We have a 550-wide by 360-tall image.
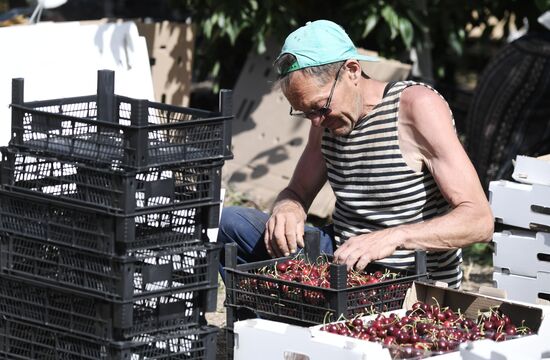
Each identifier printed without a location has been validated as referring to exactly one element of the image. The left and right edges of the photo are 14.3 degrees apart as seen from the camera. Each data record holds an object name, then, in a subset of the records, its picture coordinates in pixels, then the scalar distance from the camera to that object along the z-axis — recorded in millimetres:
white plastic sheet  8189
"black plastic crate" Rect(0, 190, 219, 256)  5778
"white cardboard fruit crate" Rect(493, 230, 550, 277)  7542
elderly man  6623
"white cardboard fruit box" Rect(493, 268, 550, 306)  7579
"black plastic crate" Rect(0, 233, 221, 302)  5811
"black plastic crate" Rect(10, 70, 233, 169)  5723
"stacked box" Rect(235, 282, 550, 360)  5428
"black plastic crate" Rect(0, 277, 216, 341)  5910
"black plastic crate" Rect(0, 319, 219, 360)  6002
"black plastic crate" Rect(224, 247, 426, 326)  6006
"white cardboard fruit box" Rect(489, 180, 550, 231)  7450
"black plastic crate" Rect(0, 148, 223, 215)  5723
